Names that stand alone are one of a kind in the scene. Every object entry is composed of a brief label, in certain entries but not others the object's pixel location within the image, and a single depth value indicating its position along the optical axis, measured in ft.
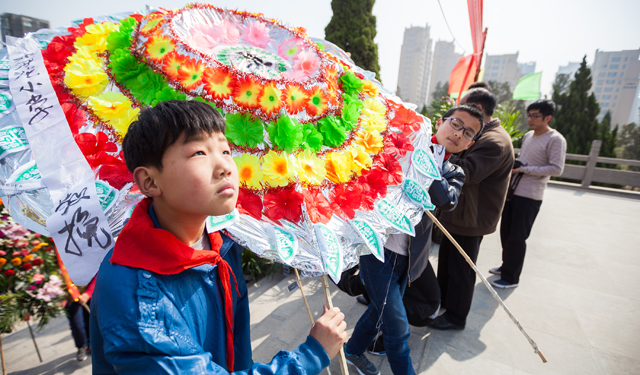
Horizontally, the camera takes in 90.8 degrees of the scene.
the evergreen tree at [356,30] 24.22
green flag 24.64
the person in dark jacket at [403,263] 5.77
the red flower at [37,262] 5.84
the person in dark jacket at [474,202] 7.55
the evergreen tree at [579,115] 43.09
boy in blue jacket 2.23
